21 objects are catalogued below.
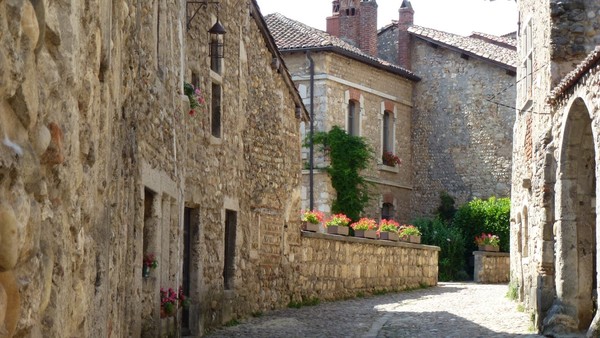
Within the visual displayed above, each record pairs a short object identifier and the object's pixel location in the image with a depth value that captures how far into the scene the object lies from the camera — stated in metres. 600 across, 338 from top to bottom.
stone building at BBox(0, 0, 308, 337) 2.98
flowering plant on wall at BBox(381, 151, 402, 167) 31.92
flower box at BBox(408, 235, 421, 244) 24.86
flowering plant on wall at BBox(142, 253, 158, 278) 9.38
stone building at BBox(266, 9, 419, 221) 28.73
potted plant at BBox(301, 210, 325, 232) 18.80
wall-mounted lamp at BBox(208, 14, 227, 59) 13.60
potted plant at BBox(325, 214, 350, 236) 20.22
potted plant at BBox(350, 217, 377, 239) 21.81
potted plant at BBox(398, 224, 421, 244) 24.55
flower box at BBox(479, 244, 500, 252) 28.89
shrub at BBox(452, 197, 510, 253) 30.55
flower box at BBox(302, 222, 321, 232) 18.73
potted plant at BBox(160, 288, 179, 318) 10.07
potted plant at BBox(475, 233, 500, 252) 28.88
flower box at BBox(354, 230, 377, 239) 21.77
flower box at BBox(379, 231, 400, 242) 23.11
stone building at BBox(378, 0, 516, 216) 32.09
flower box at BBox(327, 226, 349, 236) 20.19
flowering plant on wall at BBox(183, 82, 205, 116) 11.75
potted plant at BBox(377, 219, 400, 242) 23.14
